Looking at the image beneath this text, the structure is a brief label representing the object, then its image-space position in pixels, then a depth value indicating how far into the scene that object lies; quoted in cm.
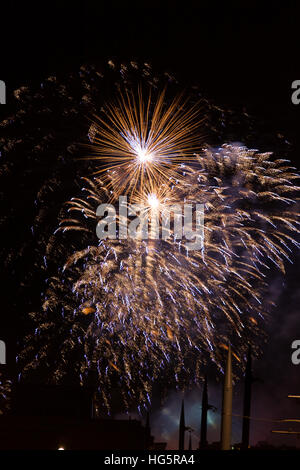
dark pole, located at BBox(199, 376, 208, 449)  3412
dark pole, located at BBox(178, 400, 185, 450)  4434
